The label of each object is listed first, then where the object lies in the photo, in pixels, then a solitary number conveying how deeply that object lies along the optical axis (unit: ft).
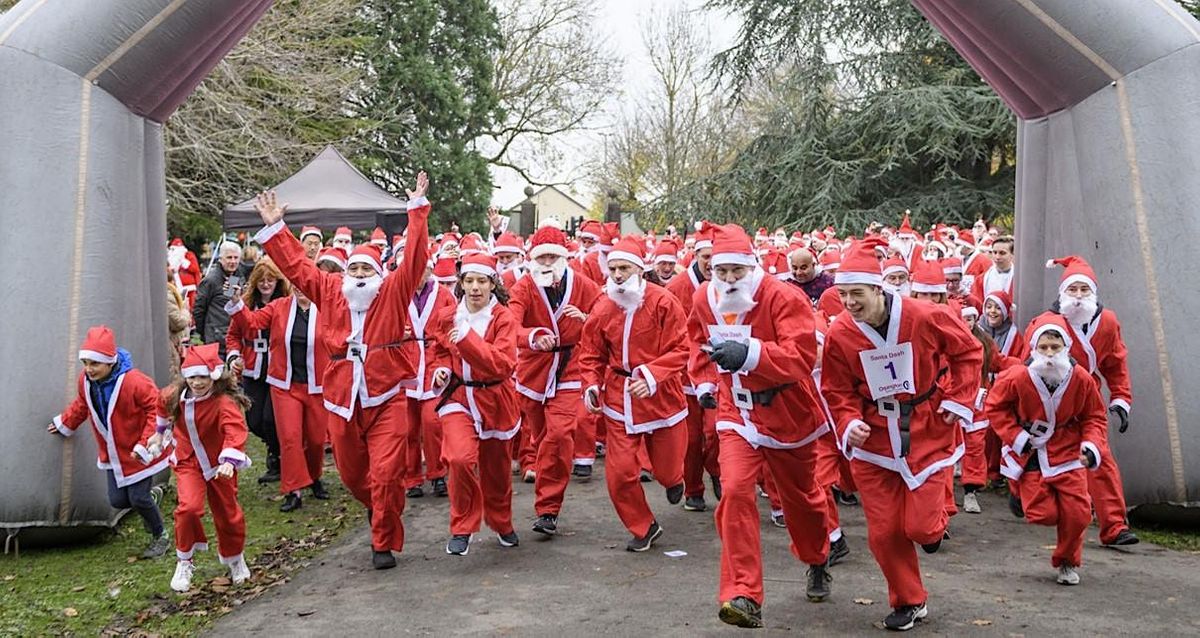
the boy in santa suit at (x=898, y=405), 20.56
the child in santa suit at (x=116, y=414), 26.99
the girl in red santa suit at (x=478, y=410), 26.58
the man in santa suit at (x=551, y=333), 30.42
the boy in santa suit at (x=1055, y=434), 24.52
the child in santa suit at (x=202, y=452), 24.81
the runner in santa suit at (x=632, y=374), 27.71
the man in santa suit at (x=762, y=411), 20.99
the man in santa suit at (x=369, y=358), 25.90
